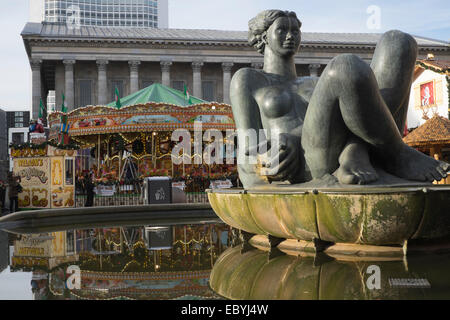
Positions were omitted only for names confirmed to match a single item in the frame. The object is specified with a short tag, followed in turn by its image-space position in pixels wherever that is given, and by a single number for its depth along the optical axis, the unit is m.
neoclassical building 51.28
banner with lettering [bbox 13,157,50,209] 15.27
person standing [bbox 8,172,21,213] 14.76
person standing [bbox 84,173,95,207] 17.42
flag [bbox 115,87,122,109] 22.65
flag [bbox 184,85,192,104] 24.66
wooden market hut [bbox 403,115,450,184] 18.59
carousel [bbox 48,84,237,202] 22.09
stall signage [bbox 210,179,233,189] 21.08
